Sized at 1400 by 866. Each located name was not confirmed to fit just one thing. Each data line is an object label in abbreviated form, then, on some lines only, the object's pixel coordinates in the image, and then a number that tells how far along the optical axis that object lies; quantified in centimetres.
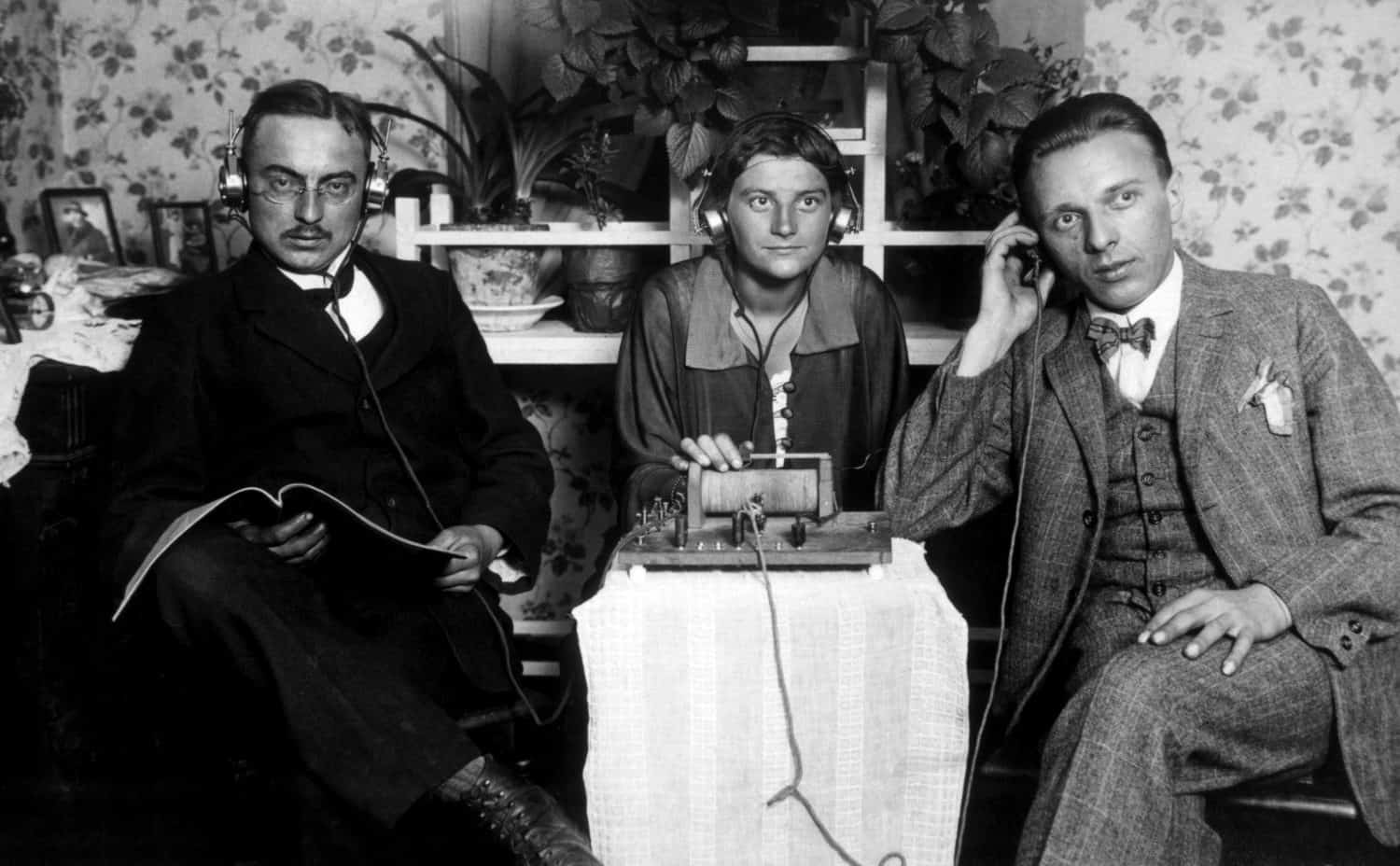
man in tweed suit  193
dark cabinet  279
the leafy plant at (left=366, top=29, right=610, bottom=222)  330
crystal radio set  188
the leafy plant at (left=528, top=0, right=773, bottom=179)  294
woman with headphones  267
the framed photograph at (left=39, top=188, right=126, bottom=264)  354
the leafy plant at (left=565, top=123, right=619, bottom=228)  321
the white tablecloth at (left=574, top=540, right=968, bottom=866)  179
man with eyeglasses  216
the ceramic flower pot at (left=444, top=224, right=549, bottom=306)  319
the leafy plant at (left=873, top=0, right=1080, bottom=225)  288
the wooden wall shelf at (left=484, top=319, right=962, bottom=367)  317
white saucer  319
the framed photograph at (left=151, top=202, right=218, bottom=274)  370
